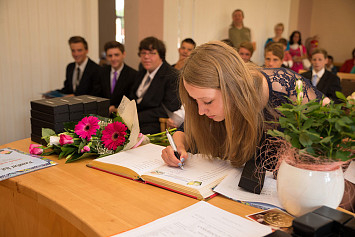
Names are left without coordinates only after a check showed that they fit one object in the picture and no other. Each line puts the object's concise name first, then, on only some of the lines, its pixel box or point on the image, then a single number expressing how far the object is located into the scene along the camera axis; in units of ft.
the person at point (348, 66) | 28.65
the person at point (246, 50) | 15.93
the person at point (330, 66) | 28.18
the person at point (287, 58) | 27.03
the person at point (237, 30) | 24.84
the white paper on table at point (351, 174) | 4.40
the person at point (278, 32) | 29.71
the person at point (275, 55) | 14.47
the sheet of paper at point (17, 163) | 4.91
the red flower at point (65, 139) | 5.61
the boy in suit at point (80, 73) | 14.33
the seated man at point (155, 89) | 11.12
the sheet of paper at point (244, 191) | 3.90
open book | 4.19
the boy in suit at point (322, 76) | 14.52
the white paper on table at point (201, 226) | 3.19
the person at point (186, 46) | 16.29
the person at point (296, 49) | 29.80
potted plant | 3.04
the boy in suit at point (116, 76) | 13.37
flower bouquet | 5.61
